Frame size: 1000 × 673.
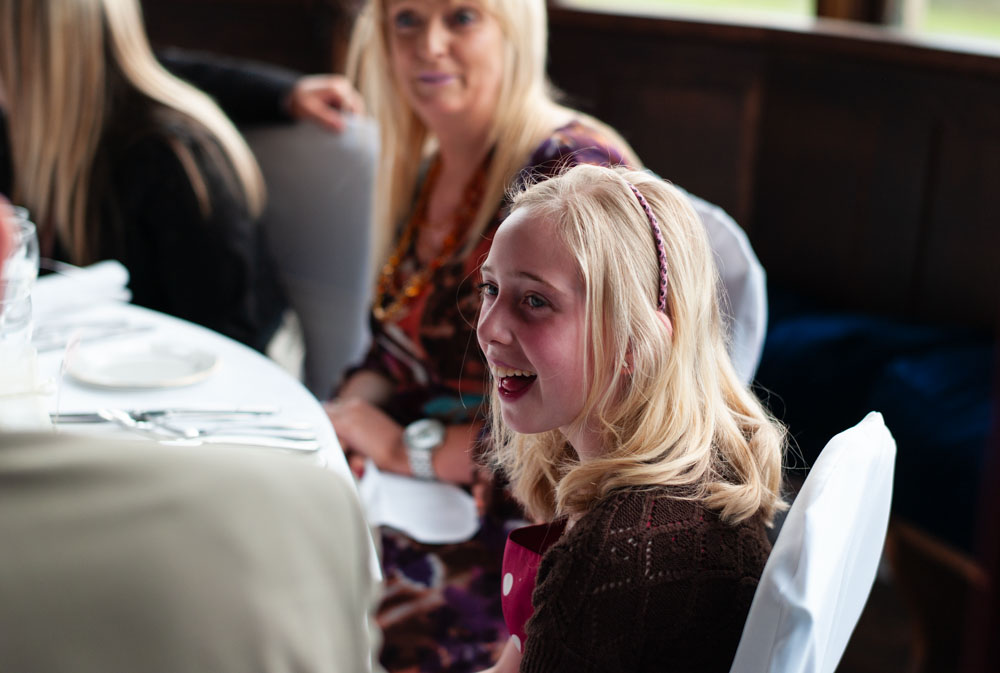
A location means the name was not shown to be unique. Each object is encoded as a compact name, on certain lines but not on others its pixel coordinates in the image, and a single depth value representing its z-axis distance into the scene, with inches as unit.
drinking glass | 95.6
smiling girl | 87.5
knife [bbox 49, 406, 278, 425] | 100.5
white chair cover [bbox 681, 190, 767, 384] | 106.6
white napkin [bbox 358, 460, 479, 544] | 112.0
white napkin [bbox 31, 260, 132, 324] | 113.2
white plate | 104.7
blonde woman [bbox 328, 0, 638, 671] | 109.8
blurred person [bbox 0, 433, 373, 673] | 65.6
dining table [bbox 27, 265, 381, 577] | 99.7
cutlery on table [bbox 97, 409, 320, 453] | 98.3
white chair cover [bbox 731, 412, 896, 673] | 83.9
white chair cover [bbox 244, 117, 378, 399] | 139.1
